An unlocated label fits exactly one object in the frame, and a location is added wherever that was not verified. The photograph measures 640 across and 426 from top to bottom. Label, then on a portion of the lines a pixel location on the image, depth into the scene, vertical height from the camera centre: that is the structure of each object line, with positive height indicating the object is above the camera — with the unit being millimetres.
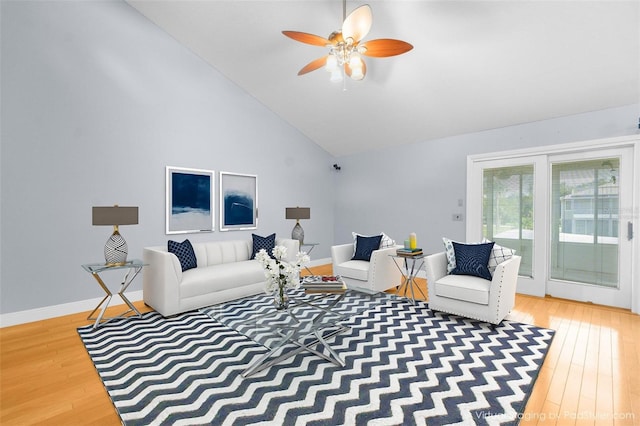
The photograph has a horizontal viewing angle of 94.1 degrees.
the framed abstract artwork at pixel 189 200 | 4438 +186
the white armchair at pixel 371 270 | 4176 -819
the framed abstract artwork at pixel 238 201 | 5035 +197
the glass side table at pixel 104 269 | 3190 -677
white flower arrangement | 2541 -531
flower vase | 2514 -750
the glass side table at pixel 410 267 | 3941 -967
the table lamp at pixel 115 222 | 3232 -116
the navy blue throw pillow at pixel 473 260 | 3453 -537
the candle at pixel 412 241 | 4098 -369
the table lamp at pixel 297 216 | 5203 -50
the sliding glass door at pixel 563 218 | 3742 -30
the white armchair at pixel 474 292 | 3045 -835
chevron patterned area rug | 1805 -1205
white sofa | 3404 -808
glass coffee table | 2322 -1003
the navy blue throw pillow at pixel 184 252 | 3854 -530
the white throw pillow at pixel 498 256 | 3369 -465
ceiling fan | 2500 +1536
